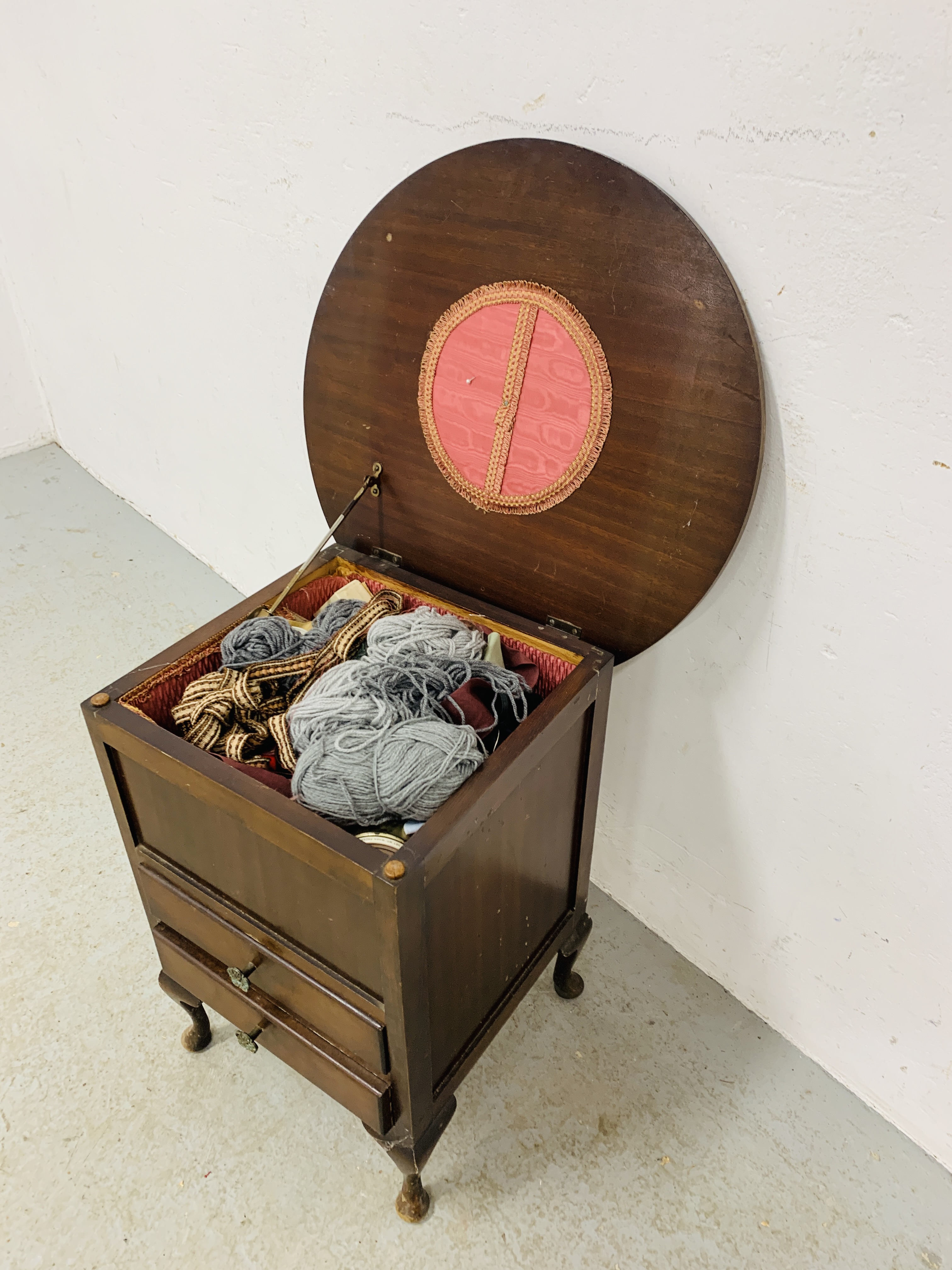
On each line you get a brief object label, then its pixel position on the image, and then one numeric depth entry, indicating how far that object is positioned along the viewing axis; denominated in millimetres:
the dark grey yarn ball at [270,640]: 1200
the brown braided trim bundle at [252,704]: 1111
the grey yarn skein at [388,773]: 988
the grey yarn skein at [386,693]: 1069
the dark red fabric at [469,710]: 1093
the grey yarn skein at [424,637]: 1166
